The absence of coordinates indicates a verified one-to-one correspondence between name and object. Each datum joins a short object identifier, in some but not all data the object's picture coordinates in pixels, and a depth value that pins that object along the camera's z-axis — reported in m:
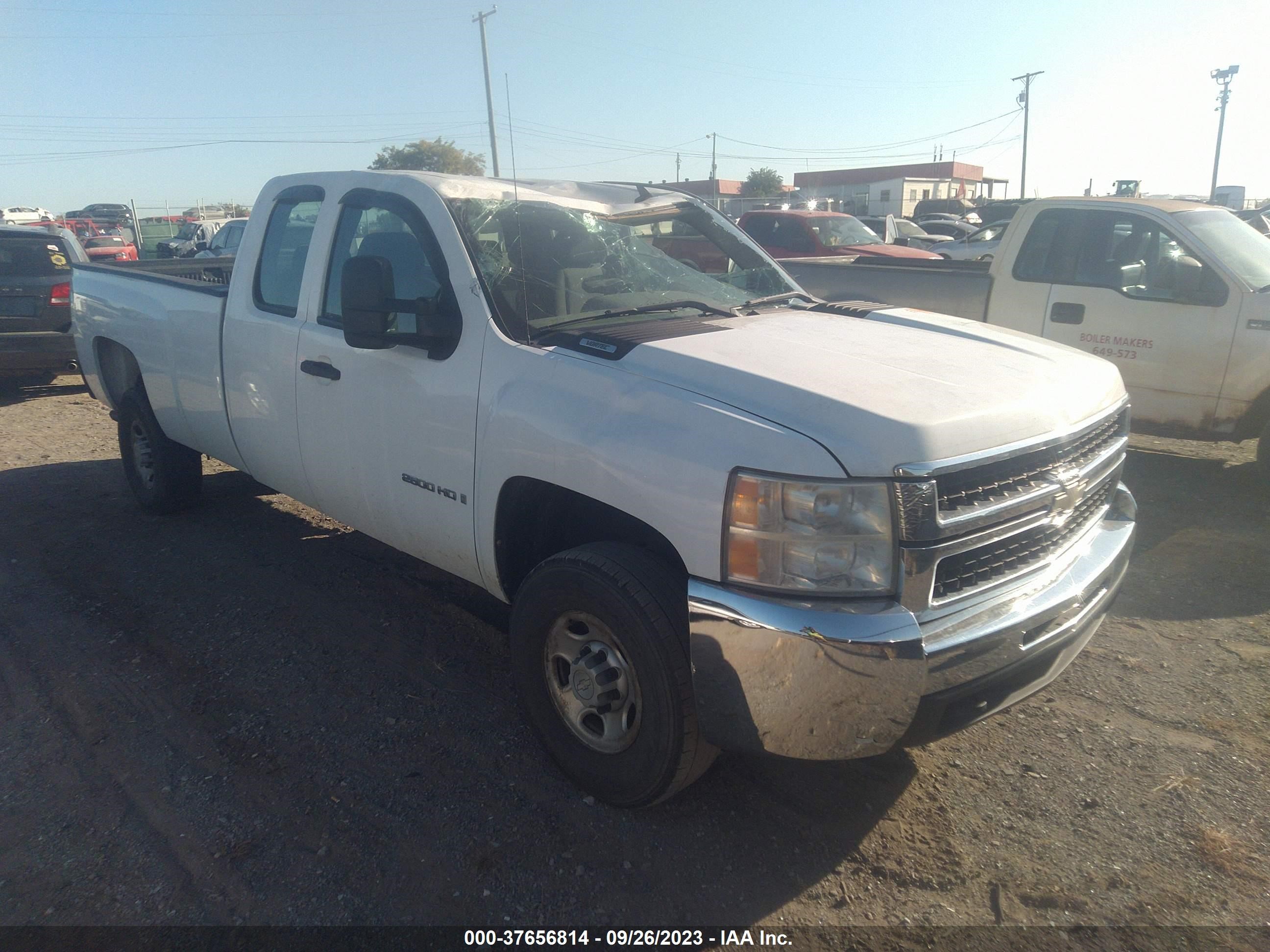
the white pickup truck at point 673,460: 2.37
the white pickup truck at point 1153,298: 6.12
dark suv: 9.23
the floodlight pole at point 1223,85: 47.25
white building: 47.06
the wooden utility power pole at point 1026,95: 57.50
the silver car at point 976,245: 16.09
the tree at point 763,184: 53.91
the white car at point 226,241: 14.73
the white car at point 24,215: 38.95
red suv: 12.82
